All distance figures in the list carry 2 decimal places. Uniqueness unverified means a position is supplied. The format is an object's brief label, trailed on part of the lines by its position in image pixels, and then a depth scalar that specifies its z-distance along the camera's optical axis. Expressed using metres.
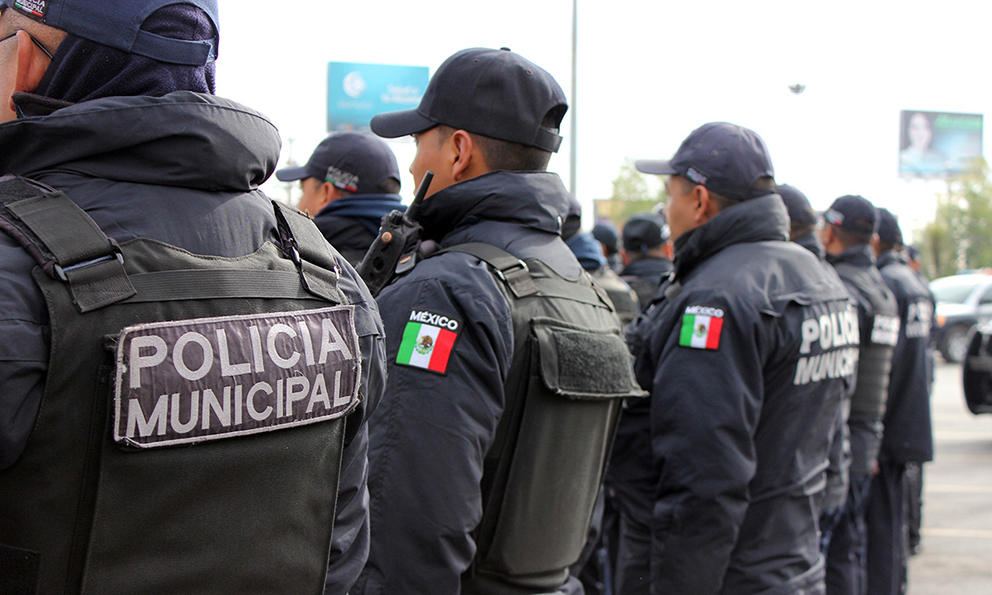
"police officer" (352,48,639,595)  1.87
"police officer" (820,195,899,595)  4.51
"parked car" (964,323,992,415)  9.13
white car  18.12
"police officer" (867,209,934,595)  5.03
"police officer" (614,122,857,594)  2.71
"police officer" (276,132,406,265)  3.78
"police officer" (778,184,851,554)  3.54
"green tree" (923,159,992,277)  44.03
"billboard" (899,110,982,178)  58.06
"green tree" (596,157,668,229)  59.62
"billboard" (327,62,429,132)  24.12
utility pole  10.42
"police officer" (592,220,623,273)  7.43
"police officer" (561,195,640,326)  5.18
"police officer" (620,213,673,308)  6.44
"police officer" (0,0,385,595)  1.10
